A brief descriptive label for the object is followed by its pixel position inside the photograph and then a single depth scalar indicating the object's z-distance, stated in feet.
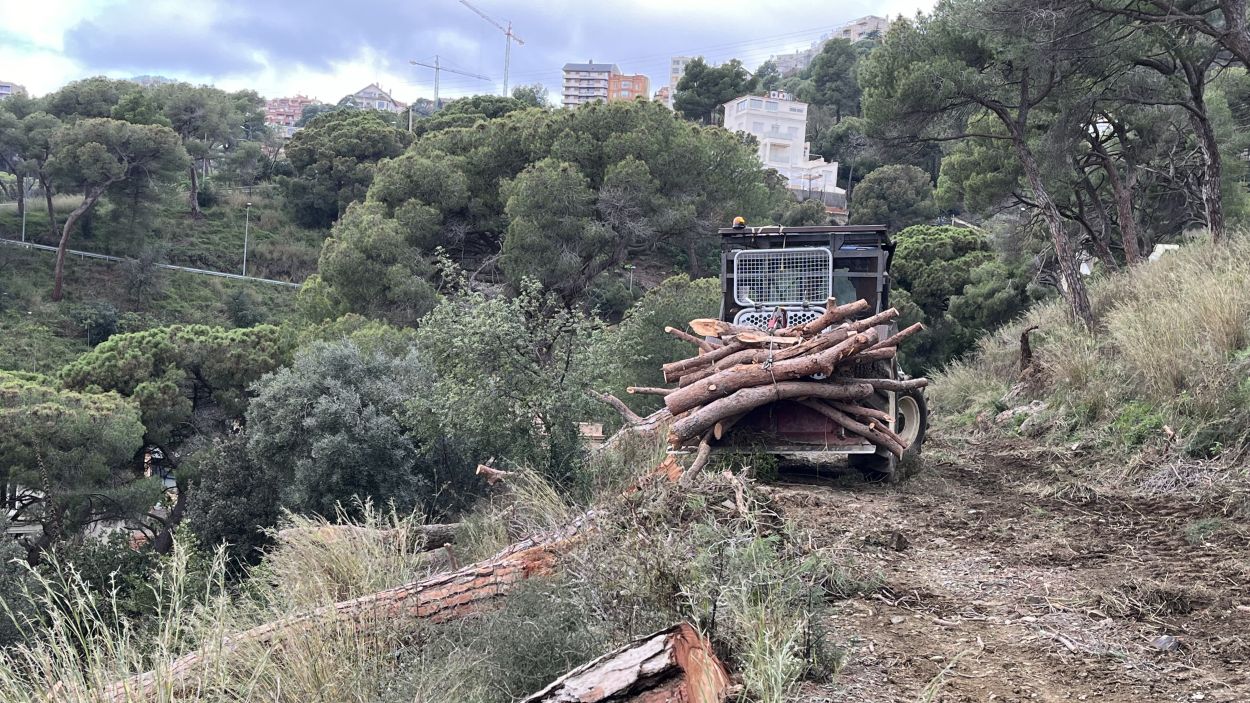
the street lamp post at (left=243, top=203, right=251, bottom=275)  169.78
